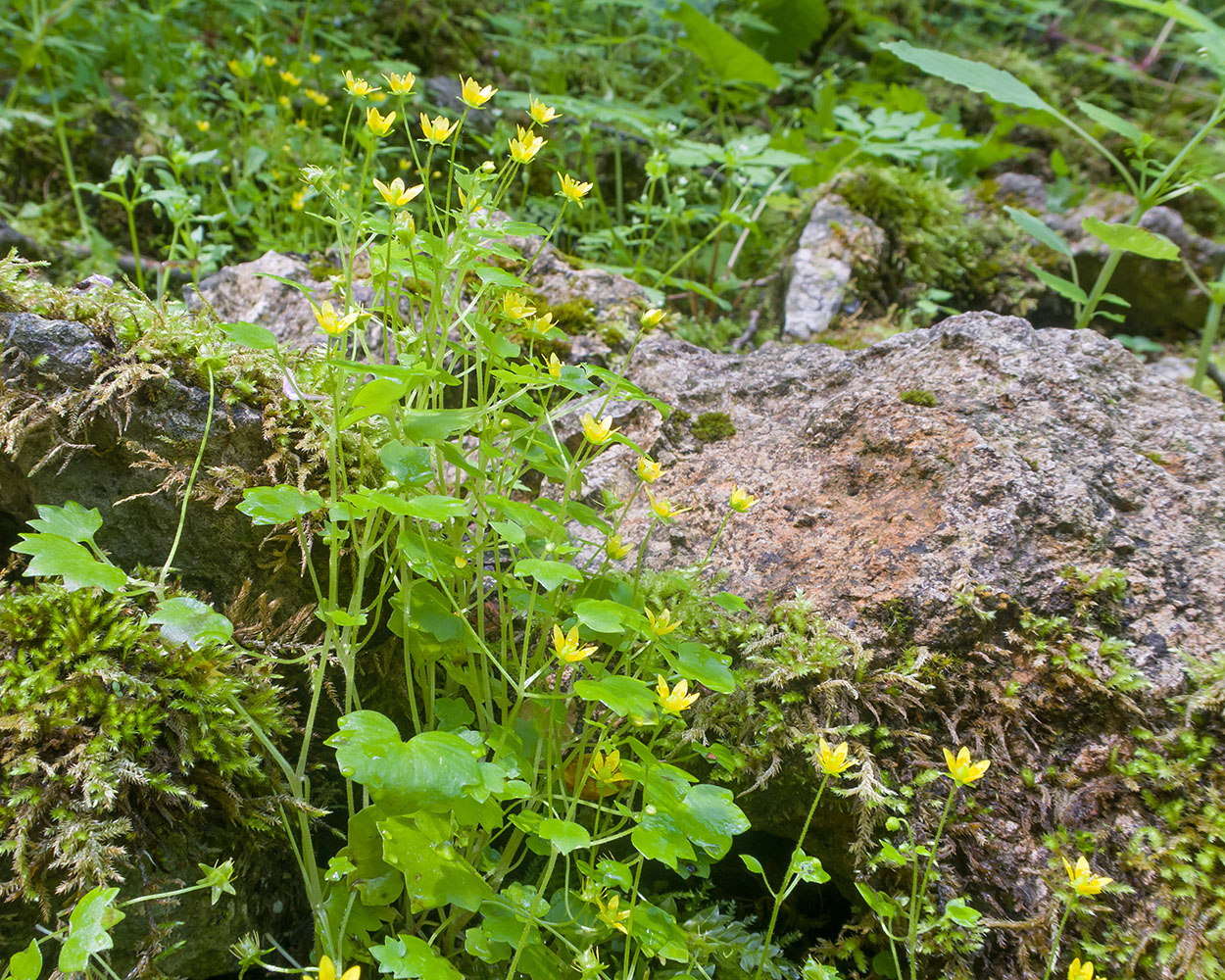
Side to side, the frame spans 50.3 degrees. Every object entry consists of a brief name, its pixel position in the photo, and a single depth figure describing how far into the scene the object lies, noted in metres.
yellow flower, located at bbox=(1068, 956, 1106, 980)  0.25
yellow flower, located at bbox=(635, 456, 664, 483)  0.29
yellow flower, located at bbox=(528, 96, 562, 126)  0.30
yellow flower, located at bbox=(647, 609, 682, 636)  0.28
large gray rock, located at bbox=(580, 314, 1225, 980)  0.30
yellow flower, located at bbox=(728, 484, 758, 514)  0.30
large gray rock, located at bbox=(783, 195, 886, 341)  0.56
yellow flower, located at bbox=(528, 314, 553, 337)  0.31
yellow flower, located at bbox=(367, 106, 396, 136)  0.28
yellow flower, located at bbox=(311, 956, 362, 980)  0.23
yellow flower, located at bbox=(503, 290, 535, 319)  0.31
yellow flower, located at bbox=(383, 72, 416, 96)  0.30
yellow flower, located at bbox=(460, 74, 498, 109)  0.30
